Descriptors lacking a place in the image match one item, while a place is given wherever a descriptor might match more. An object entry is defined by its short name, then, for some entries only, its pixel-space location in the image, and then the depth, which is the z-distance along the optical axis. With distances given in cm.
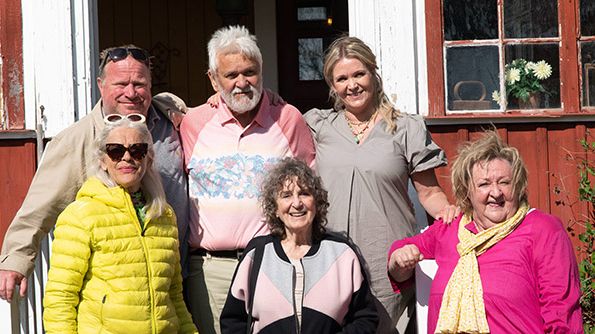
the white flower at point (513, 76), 548
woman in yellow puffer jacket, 354
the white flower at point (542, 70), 549
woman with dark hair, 374
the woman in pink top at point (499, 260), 344
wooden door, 788
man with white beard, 403
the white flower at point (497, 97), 549
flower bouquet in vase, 548
